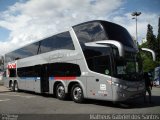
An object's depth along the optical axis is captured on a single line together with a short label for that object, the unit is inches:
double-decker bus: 239.0
